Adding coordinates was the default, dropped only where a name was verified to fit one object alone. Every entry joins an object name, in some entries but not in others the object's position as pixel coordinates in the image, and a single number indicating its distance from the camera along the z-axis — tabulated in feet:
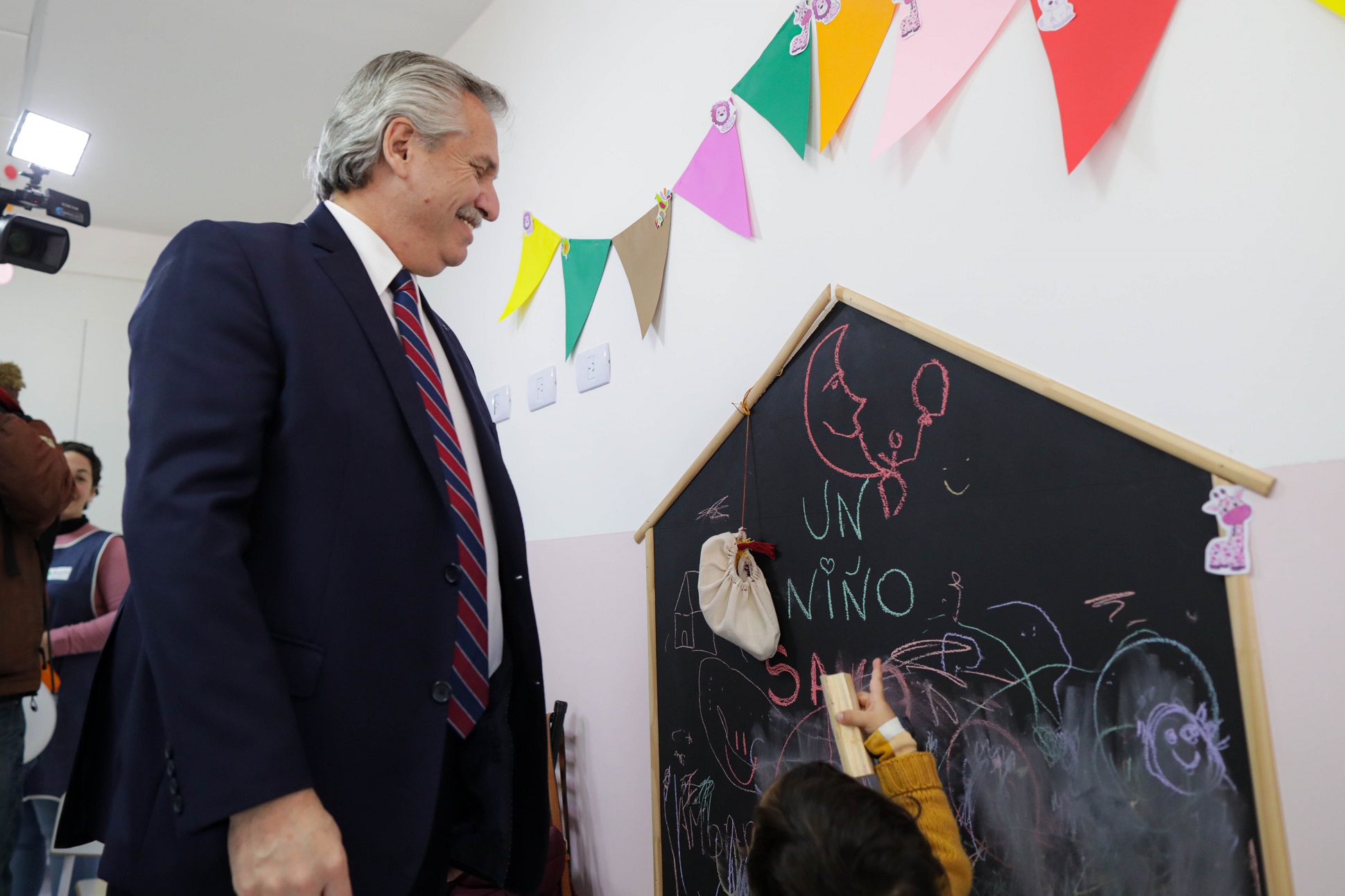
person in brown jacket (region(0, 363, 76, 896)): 4.95
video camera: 8.18
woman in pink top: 7.59
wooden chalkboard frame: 2.93
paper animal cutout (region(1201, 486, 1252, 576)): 3.10
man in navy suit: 2.23
